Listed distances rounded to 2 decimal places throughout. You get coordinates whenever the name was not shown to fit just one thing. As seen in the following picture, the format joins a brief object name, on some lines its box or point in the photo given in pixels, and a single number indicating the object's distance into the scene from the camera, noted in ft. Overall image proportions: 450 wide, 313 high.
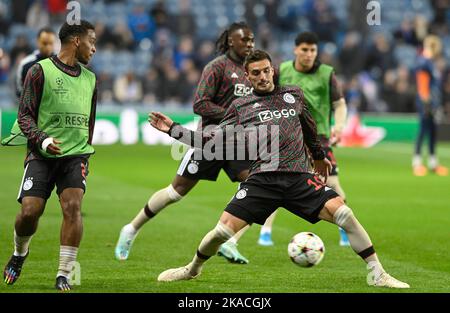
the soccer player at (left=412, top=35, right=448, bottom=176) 138.41
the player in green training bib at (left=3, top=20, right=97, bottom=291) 53.52
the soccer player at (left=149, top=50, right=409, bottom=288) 54.34
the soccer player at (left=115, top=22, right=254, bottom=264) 66.28
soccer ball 56.03
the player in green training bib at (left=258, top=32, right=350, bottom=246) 73.46
